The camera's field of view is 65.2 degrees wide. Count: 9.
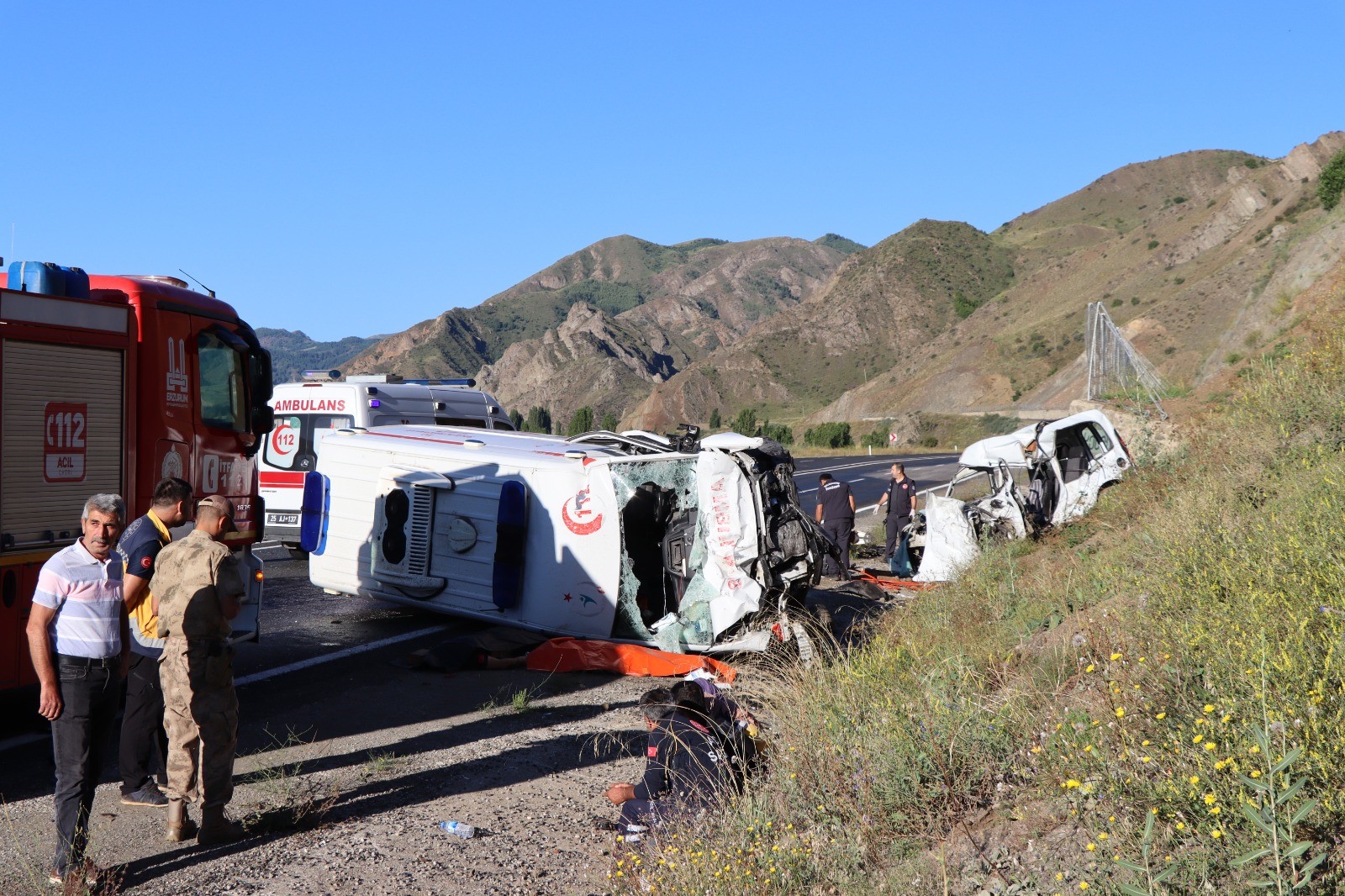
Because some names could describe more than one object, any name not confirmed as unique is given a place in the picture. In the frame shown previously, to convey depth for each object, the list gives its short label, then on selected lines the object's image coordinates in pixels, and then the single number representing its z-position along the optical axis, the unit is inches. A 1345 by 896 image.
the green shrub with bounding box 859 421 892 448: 2605.8
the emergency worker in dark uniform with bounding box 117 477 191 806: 231.0
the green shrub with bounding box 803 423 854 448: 2532.0
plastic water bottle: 225.1
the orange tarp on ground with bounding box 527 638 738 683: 370.9
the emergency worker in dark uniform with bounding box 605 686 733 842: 211.9
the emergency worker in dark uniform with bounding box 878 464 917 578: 597.9
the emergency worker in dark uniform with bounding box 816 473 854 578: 607.8
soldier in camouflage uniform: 210.1
